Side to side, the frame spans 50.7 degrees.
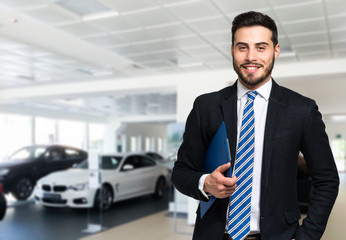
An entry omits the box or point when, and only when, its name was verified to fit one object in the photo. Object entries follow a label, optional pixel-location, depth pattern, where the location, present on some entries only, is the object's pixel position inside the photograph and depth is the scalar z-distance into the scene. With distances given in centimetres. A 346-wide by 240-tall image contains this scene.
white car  659
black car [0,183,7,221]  507
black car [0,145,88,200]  771
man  104
